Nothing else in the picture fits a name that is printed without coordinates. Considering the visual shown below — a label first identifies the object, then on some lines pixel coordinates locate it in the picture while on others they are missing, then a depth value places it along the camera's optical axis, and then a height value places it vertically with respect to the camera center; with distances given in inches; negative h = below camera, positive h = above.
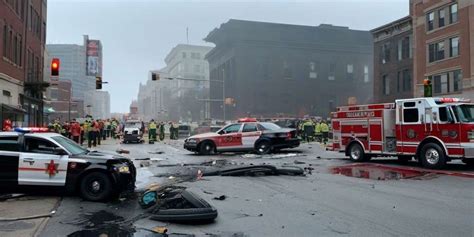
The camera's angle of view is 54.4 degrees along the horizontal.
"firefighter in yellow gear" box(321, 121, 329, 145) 1211.9 +2.5
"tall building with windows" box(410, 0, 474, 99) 1476.4 +301.4
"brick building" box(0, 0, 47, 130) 1085.1 +199.9
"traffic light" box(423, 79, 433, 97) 809.5 +77.8
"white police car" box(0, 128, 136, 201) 381.4 -30.8
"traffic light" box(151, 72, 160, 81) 1537.4 +184.9
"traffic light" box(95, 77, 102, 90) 1171.9 +122.8
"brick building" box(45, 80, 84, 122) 3955.0 +275.2
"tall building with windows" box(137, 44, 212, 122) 4628.4 +491.6
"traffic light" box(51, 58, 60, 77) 843.3 +119.2
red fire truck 574.6 +2.8
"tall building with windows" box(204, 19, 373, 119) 3422.7 +507.4
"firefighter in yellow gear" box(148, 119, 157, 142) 1415.4 -1.6
